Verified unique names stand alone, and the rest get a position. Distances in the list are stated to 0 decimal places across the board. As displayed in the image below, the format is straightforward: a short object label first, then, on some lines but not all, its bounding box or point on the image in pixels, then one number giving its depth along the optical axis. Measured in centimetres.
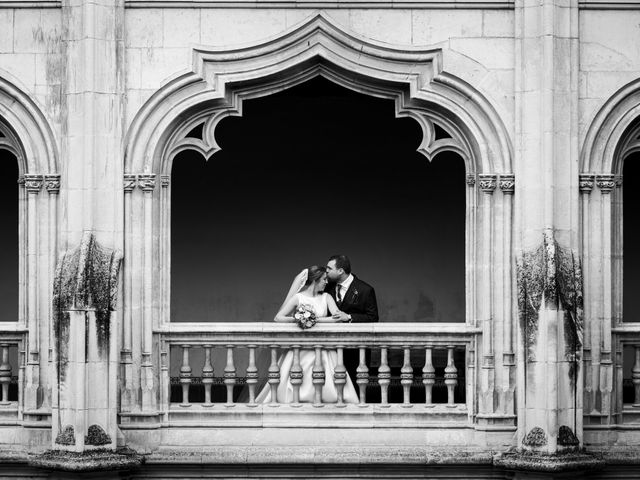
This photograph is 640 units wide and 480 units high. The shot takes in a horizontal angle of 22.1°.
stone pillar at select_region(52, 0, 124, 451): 1683
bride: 1759
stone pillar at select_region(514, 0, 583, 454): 1683
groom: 1822
